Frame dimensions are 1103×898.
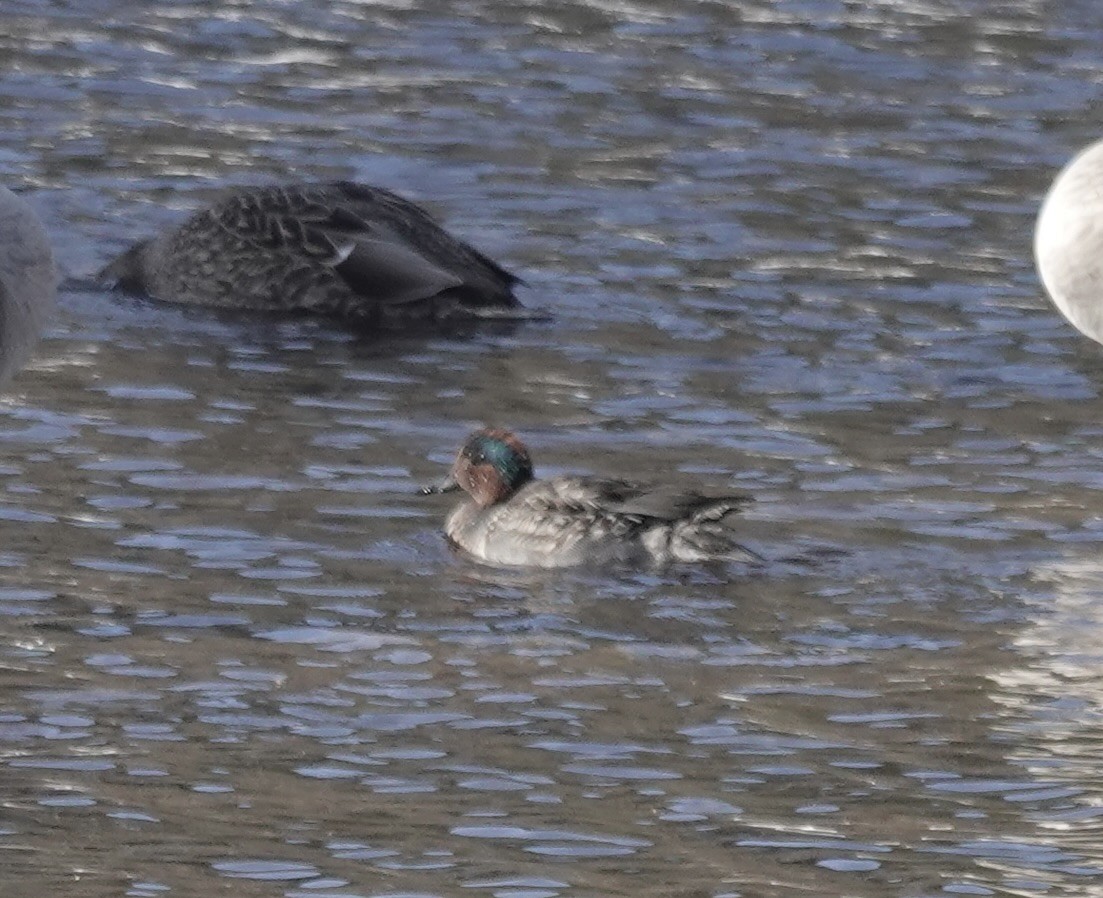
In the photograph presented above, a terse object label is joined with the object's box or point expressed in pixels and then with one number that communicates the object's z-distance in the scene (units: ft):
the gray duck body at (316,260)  75.61
